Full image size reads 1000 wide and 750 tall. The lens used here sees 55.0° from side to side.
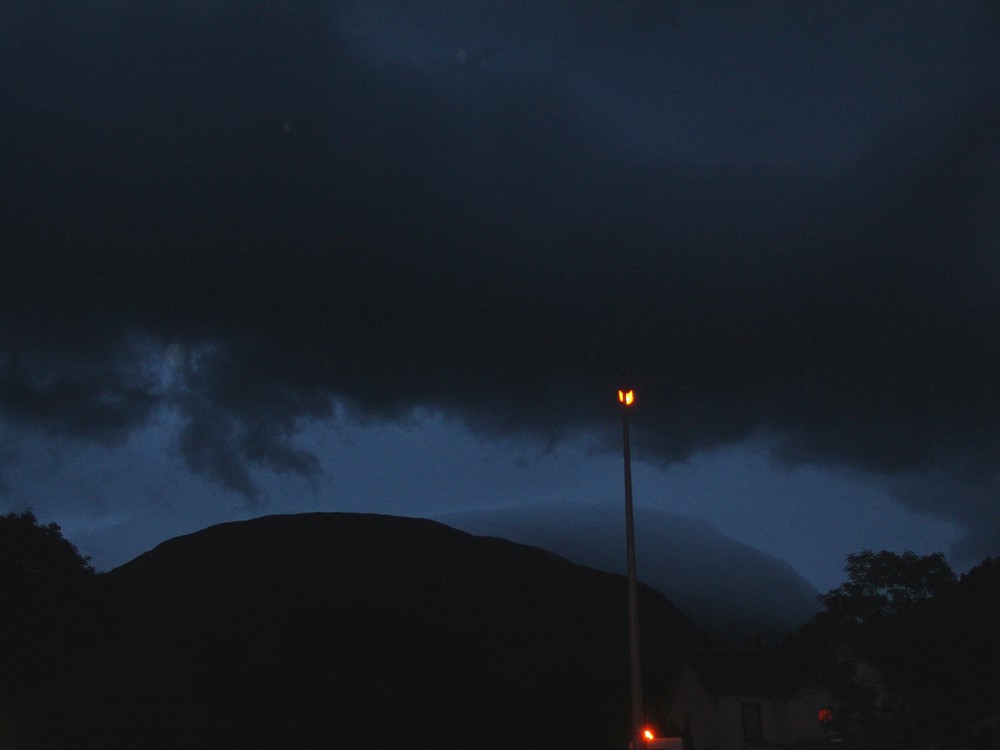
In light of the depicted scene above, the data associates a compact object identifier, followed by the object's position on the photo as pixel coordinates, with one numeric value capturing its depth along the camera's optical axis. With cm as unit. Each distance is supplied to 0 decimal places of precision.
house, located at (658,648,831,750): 5034
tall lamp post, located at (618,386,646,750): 1872
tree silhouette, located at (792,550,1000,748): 2698
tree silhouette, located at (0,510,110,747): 5019
